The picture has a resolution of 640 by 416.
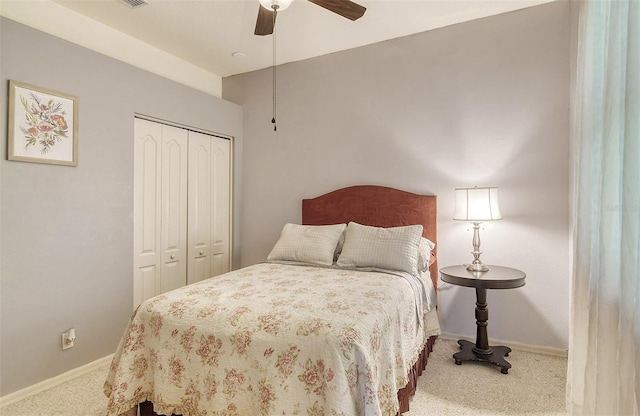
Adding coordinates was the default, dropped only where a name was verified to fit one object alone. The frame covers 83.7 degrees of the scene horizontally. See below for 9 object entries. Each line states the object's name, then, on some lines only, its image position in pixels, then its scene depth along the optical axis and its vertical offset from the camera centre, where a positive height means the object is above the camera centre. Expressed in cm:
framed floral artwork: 222 +49
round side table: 239 -64
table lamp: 263 -2
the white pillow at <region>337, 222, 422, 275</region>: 256 -34
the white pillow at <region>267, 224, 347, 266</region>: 286 -35
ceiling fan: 208 +117
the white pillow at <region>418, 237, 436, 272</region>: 271 -40
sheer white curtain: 88 -2
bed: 144 -65
